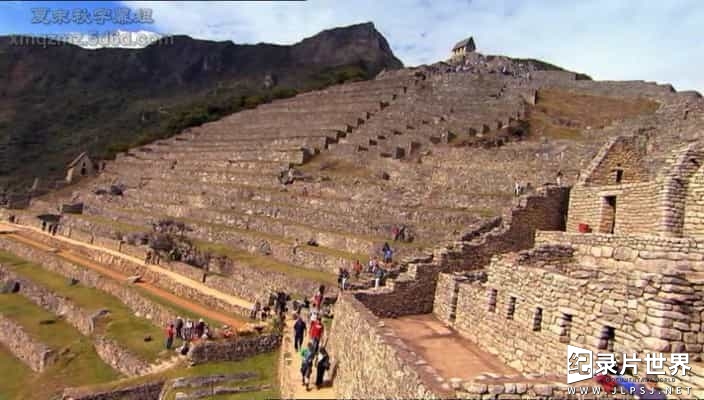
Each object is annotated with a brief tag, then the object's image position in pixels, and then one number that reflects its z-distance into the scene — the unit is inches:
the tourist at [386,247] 625.7
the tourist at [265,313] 633.6
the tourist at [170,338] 631.5
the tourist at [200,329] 598.5
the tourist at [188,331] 618.8
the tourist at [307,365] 355.9
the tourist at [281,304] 593.3
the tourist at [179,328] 650.2
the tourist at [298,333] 440.5
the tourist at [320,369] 352.8
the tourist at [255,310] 655.3
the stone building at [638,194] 393.4
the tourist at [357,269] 604.1
